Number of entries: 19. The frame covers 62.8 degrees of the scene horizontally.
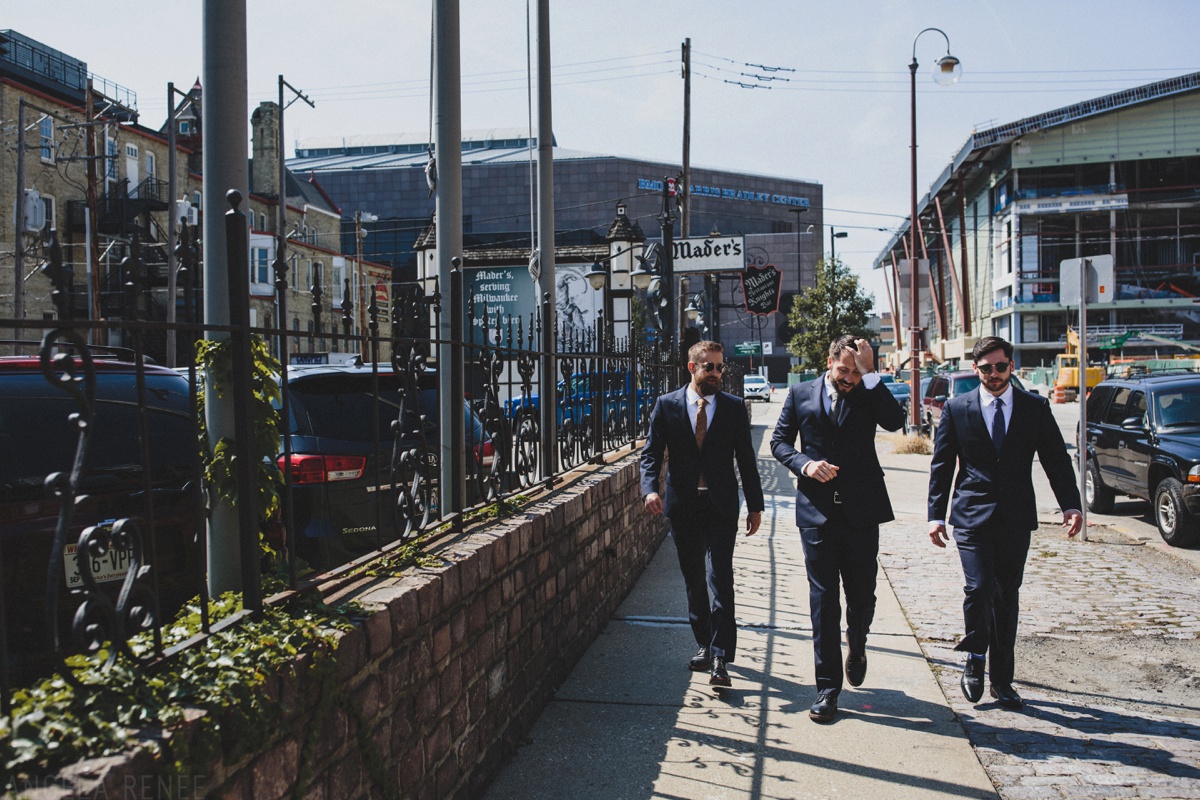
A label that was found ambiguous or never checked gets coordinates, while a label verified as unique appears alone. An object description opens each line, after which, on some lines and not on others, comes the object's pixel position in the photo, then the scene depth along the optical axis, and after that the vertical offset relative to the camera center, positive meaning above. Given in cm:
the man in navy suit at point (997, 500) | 497 -70
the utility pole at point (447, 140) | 533 +127
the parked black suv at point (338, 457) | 568 -53
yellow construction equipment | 3958 -47
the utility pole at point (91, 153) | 2647 +618
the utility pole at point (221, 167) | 315 +66
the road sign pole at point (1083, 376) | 1029 -15
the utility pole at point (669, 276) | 1398 +130
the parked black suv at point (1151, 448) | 978 -94
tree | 4378 +252
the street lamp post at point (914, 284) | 2278 +193
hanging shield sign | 2070 +160
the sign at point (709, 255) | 1370 +157
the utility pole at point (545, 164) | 852 +182
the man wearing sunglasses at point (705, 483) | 532 -65
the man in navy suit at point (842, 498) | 491 -68
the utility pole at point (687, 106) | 2555 +677
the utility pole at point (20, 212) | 2377 +408
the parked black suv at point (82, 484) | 347 -45
